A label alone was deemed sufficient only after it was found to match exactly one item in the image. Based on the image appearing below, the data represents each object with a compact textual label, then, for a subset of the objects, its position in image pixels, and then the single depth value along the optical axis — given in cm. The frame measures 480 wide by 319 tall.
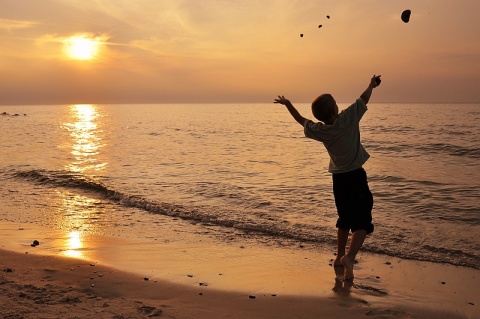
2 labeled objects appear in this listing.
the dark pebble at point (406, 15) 534
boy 452
